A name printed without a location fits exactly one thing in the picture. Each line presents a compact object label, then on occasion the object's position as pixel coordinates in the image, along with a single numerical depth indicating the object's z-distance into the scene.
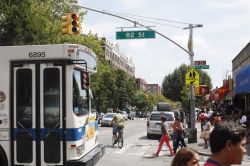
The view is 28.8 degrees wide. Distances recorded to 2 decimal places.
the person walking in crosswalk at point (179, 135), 19.11
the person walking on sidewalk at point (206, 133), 21.17
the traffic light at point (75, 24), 20.14
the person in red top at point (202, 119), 31.42
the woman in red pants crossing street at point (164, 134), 18.62
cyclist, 21.98
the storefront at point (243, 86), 27.42
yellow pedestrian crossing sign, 24.06
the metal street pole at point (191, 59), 24.52
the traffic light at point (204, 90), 26.57
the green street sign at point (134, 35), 23.94
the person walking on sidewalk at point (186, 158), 3.81
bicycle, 21.90
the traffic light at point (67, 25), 20.19
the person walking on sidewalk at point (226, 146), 3.36
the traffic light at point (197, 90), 26.97
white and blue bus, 10.58
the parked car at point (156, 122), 28.80
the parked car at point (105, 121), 47.00
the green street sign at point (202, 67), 26.80
